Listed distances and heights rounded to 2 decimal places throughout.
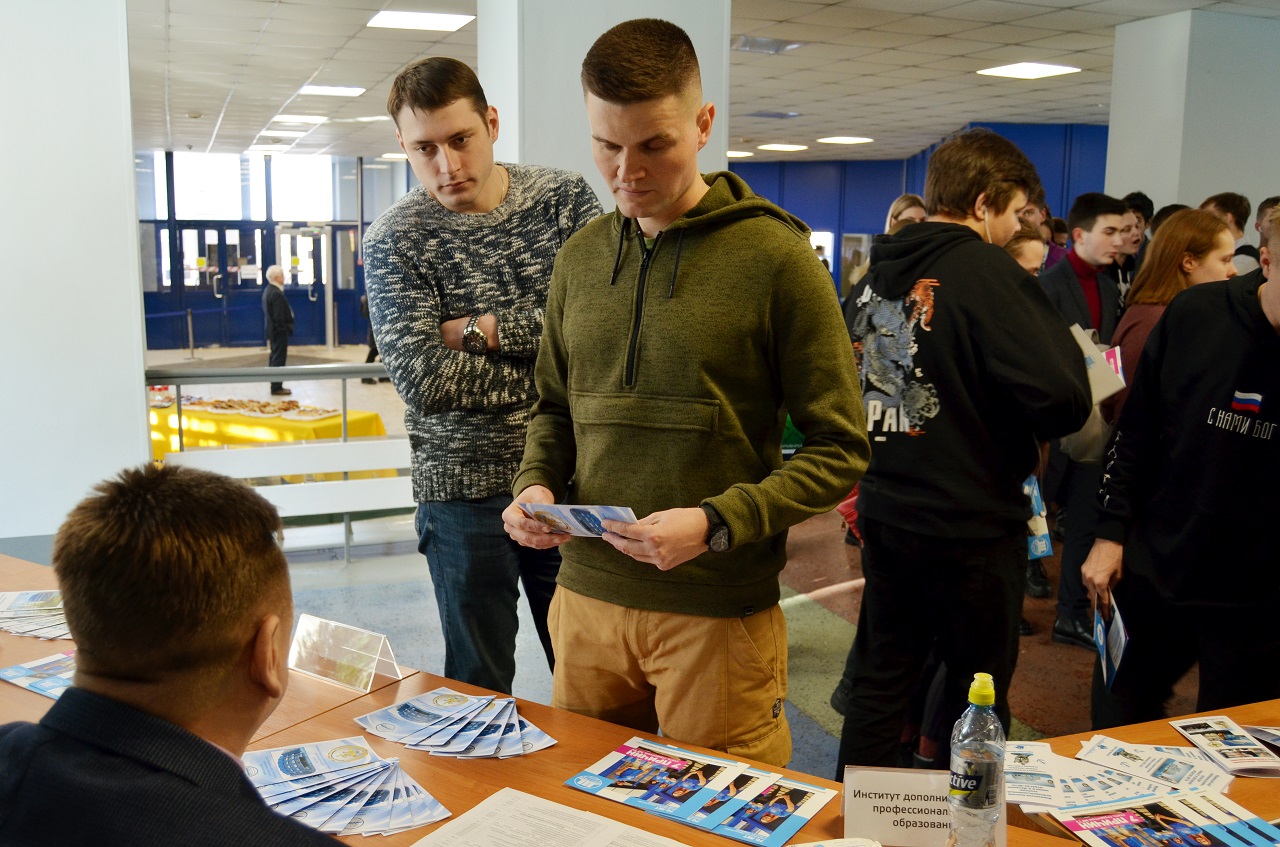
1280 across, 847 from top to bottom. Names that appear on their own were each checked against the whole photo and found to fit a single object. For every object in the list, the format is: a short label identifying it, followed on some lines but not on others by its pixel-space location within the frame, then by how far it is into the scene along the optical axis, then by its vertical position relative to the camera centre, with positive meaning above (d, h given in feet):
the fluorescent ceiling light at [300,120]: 46.91 +7.57
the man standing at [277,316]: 49.55 -1.58
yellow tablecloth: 20.15 -2.92
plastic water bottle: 4.18 -2.01
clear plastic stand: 6.17 -2.28
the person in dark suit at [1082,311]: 13.44 -0.21
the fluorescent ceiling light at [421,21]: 26.32 +6.92
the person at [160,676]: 2.87 -1.24
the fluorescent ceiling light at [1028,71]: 33.53 +7.46
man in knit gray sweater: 6.86 -0.36
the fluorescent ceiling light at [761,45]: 29.73 +7.24
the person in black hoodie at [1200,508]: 6.73 -1.45
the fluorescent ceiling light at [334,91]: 38.19 +7.29
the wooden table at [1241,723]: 5.03 -2.50
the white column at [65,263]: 13.28 +0.22
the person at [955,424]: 7.30 -0.95
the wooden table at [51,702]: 5.68 -2.41
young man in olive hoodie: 4.98 -0.59
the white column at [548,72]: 14.99 +3.17
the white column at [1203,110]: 24.70 +4.56
